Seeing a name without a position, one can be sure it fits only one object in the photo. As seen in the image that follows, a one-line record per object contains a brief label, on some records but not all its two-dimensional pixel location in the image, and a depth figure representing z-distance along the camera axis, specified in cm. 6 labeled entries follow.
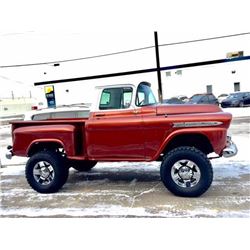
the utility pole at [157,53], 2135
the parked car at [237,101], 3108
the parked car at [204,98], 2786
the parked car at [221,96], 3528
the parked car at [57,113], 798
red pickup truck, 566
